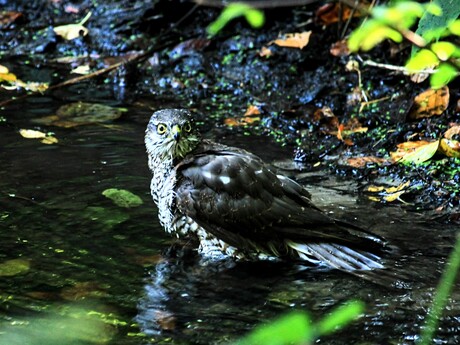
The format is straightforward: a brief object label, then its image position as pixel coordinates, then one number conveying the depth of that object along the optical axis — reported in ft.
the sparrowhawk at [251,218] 33.14
